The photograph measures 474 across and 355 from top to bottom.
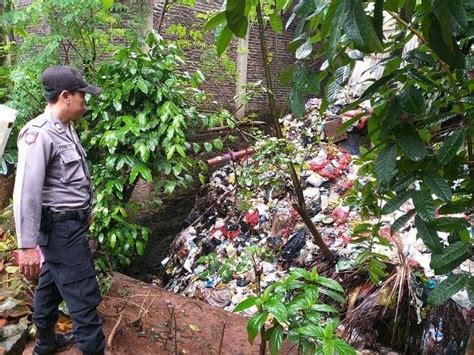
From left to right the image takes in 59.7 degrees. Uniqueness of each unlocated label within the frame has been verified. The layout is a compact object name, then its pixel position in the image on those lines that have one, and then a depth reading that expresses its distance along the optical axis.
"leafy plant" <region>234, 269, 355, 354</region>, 1.36
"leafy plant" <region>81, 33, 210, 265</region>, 3.19
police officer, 1.97
